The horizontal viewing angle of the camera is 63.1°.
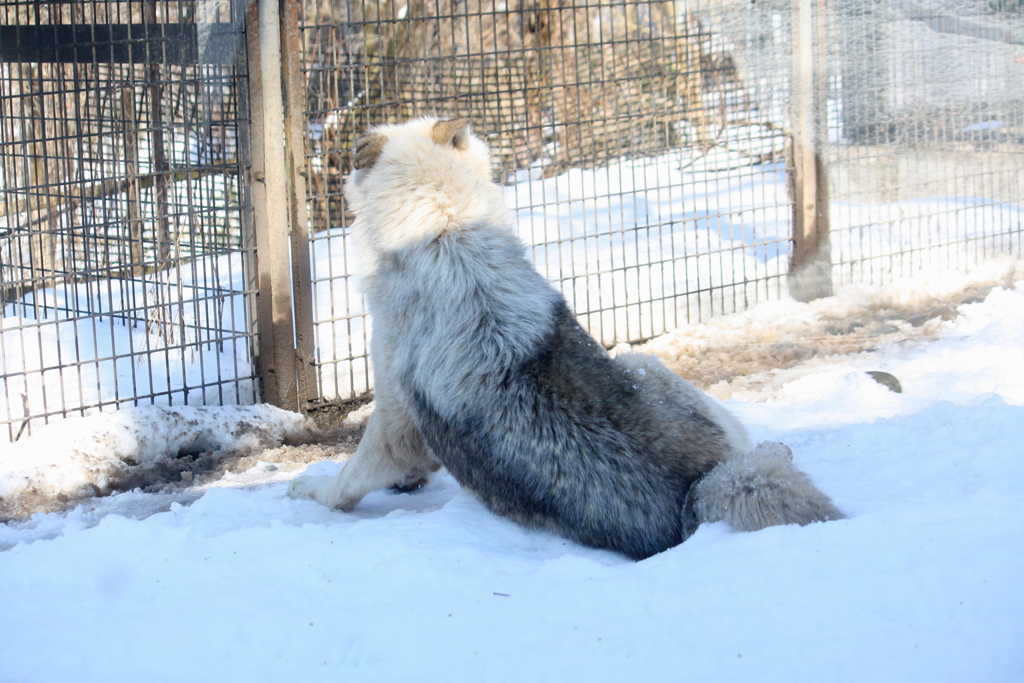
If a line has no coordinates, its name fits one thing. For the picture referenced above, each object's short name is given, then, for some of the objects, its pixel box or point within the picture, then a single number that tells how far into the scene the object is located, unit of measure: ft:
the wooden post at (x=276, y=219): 16.33
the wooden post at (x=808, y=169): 23.26
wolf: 9.34
